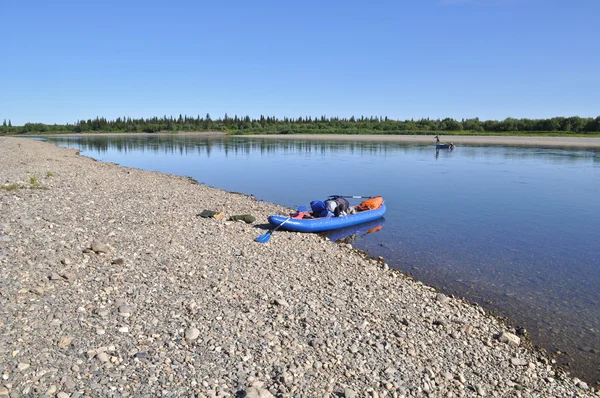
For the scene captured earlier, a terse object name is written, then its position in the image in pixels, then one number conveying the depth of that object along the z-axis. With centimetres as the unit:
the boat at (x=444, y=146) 6628
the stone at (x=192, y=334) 613
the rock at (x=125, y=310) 663
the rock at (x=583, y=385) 630
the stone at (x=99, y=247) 908
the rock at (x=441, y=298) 894
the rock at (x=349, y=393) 520
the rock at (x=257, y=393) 491
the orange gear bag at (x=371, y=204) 1803
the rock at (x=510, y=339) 745
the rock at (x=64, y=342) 554
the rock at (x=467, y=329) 753
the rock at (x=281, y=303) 764
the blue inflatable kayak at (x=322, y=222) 1398
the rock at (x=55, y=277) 748
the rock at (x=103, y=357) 536
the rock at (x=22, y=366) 495
